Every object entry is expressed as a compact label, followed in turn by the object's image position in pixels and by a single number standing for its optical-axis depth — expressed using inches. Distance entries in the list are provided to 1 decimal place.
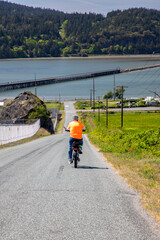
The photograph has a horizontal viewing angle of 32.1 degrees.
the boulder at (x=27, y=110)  2400.7
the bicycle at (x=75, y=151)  460.1
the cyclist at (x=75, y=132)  473.1
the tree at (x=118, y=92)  5802.2
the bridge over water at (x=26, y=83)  6609.3
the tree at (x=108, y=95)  5318.9
